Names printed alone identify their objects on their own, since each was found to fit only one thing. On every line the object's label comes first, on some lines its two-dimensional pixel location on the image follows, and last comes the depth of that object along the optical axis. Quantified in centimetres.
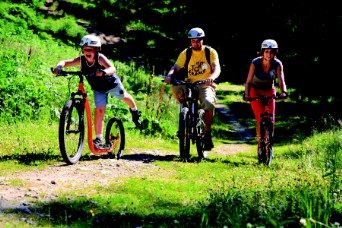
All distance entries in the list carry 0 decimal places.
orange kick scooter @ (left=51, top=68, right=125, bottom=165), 836
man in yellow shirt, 1033
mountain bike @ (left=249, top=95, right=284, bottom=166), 1018
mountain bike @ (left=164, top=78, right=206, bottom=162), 1004
